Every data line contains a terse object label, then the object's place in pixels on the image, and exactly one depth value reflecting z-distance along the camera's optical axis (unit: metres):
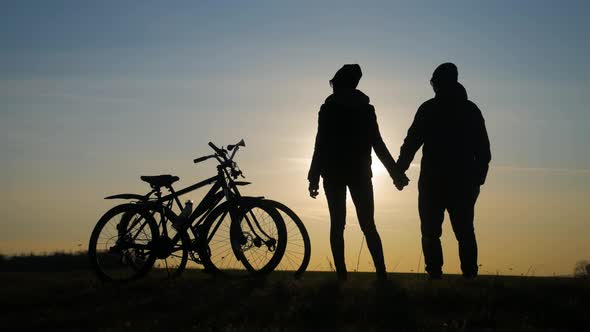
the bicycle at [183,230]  10.45
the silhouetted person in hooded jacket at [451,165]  10.32
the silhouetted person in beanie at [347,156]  9.69
